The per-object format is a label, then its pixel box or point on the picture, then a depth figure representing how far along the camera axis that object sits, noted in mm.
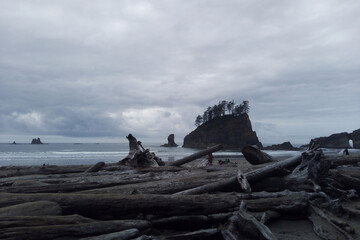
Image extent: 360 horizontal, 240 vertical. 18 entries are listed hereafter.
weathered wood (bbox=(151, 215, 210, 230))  4723
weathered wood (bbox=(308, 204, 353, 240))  4496
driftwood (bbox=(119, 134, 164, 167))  10562
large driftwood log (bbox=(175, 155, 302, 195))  5984
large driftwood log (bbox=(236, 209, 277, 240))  4008
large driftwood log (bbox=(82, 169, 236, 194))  5918
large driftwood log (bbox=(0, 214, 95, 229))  3527
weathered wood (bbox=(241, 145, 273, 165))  9344
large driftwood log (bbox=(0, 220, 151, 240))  3365
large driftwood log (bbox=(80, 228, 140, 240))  3557
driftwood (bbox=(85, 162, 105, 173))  9607
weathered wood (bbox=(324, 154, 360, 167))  9625
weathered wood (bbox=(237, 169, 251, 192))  5922
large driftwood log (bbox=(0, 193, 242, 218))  4586
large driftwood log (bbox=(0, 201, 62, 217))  3898
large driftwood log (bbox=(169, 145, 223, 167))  11641
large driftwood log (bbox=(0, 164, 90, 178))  9602
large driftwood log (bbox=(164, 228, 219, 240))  4106
